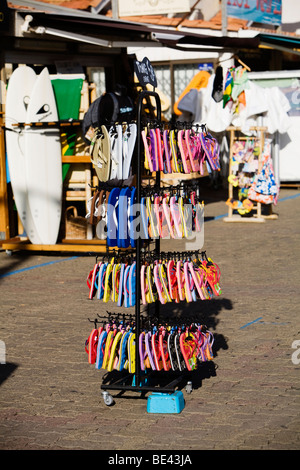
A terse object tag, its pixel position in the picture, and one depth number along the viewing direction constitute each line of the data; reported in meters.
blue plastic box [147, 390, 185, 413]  5.12
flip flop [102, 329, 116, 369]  5.30
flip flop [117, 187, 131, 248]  5.18
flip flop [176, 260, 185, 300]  5.20
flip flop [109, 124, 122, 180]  5.31
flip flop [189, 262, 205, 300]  5.24
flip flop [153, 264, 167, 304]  5.19
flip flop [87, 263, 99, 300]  5.37
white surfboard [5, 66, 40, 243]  10.57
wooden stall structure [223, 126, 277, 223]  13.22
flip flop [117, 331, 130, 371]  5.29
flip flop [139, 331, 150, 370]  5.23
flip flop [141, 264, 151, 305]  5.23
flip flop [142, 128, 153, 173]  5.20
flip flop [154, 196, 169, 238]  5.18
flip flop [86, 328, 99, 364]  5.36
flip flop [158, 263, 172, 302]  5.21
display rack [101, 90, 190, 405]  5.19
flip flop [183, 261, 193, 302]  5.20
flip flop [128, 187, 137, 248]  5.19
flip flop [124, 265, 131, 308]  5.28
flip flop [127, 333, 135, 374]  5.28
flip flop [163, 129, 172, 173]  5.23
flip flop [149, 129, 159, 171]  5.20
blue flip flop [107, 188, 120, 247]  5.23
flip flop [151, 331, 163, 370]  5.20
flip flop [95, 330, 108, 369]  5.32
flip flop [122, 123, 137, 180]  5.25
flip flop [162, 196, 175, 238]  5.18
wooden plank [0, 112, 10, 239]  10.94
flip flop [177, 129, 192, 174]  5.25
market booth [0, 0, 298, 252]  10.45
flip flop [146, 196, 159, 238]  5.19
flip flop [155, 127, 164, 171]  5.21
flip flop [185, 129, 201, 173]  5.29
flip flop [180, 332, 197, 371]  5.22
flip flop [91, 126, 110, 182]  5.36
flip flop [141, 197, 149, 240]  5.18
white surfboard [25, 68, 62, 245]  10.59
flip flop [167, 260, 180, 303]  5.21
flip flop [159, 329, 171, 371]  5.20
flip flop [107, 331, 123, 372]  5.28
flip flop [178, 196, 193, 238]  5.25
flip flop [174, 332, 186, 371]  5.23
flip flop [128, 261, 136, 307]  5.26
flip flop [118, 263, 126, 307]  5.29
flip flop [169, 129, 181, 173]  5.26
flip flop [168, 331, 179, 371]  5.23
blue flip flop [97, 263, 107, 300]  5.33
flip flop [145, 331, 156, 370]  5.21
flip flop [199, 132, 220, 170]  5.40
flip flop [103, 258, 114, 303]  5.30
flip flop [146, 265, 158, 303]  5.22
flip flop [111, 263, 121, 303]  5.31
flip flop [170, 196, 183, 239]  5.20
